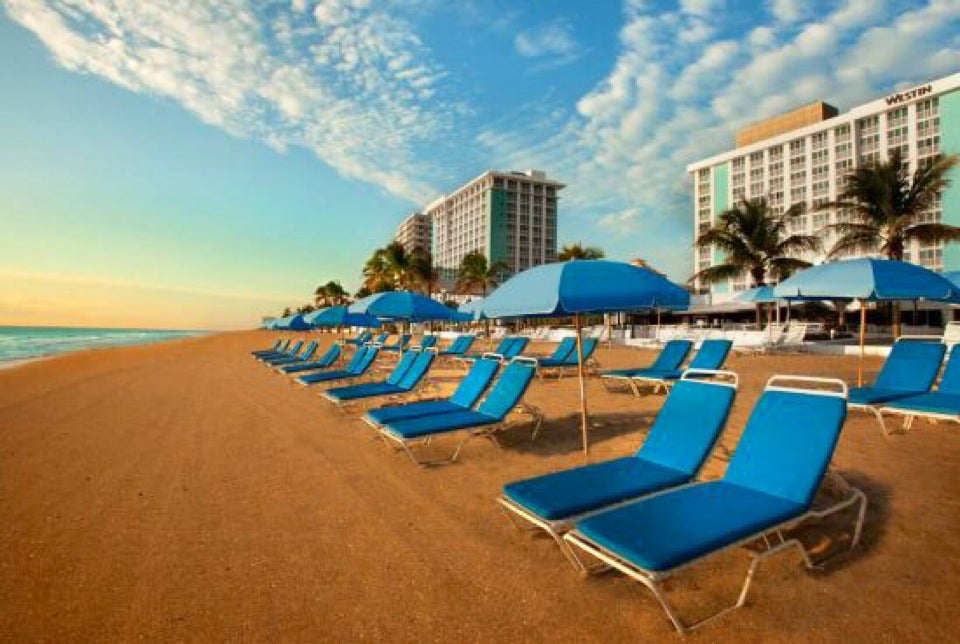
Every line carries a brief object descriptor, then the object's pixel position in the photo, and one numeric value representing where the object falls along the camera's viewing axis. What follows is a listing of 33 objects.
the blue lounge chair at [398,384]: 7.07
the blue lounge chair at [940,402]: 4.83
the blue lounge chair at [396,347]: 16.16
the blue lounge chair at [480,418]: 4.74
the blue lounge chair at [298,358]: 14.43
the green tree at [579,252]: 37.31
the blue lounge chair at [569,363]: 10.63
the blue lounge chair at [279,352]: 18.61
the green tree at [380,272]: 50.90
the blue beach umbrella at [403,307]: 10.52
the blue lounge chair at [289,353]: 16.33
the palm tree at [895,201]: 19.80
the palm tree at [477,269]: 45.53
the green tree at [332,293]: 81.69
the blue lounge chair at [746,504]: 2.20
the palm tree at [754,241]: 25.72
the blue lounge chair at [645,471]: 2.77
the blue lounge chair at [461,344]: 14.58
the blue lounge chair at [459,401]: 5.45
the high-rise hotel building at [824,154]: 51.06
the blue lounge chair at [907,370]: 6.05
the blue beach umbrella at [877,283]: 5.92
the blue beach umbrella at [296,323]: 24.77
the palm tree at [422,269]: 44.62
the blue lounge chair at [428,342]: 12.88
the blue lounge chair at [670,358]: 8.57
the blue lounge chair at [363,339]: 18.86
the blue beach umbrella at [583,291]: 3.68
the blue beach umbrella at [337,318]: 16.61
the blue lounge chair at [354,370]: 9.15
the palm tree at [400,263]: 44.97
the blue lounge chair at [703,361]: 7.66
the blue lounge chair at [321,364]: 12.08
